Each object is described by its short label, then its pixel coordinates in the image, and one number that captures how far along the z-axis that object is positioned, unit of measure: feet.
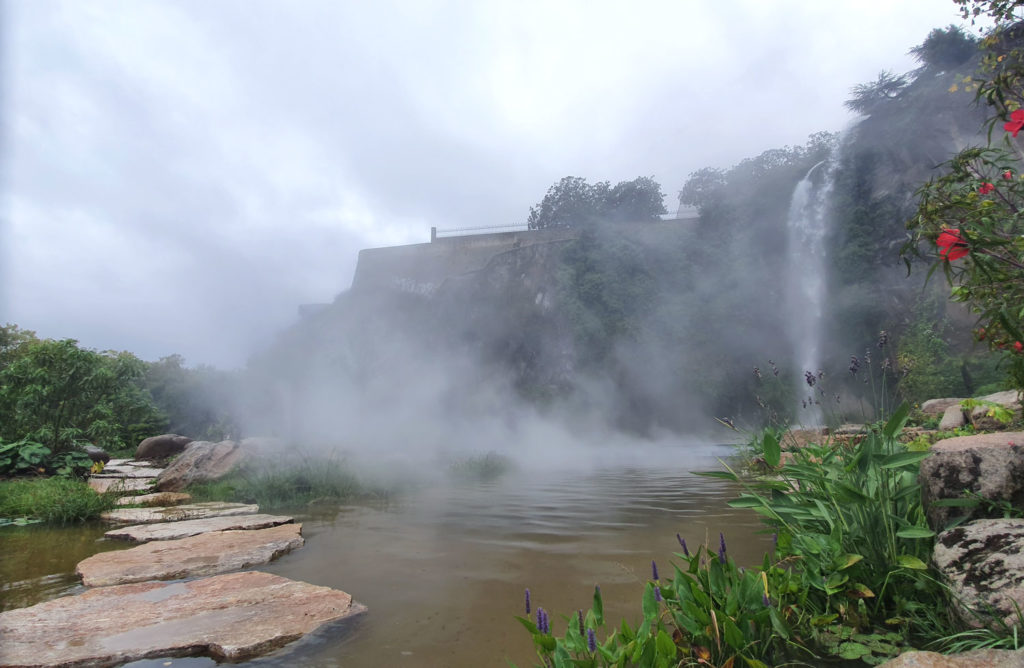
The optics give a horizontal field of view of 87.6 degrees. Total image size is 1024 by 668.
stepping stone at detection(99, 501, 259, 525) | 14.55
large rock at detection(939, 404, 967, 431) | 23.35
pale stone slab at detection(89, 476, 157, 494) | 20.32
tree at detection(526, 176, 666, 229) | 94.43
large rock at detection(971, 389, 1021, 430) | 19.94
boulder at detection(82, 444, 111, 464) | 29.84
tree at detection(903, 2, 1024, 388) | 6.24
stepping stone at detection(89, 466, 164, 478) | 25.23
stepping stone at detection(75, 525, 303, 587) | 8.86
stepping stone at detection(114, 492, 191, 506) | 17.84
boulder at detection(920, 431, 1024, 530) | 6.11
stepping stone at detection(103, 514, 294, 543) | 12.06
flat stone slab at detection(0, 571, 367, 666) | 5.74
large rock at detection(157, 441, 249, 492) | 22.22
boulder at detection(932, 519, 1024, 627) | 4.83
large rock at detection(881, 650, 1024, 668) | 3.99
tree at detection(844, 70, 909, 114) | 77.97
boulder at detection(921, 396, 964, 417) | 33.11
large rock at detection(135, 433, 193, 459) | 34.50
